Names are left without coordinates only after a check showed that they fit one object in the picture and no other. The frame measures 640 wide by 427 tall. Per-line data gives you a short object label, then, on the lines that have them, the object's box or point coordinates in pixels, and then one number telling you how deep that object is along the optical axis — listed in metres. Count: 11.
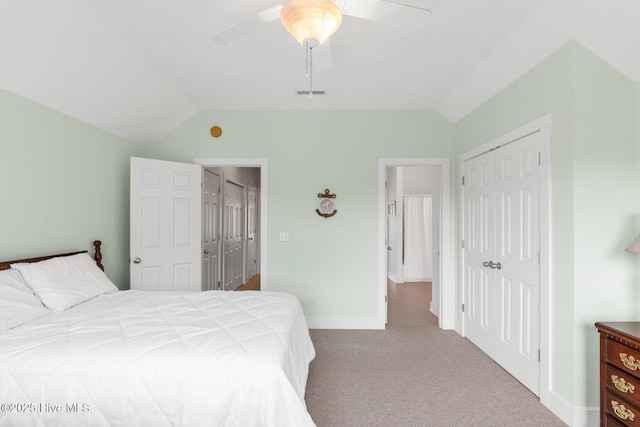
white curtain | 6.68
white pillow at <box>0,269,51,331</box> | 1.75
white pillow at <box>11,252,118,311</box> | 2.05
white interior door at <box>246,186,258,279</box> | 6.48
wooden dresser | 1.58
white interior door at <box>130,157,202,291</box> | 3.26
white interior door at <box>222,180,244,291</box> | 5.07
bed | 1.37
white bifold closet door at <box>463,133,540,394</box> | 2.35
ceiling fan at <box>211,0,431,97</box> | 1.29
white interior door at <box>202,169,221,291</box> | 4.10
